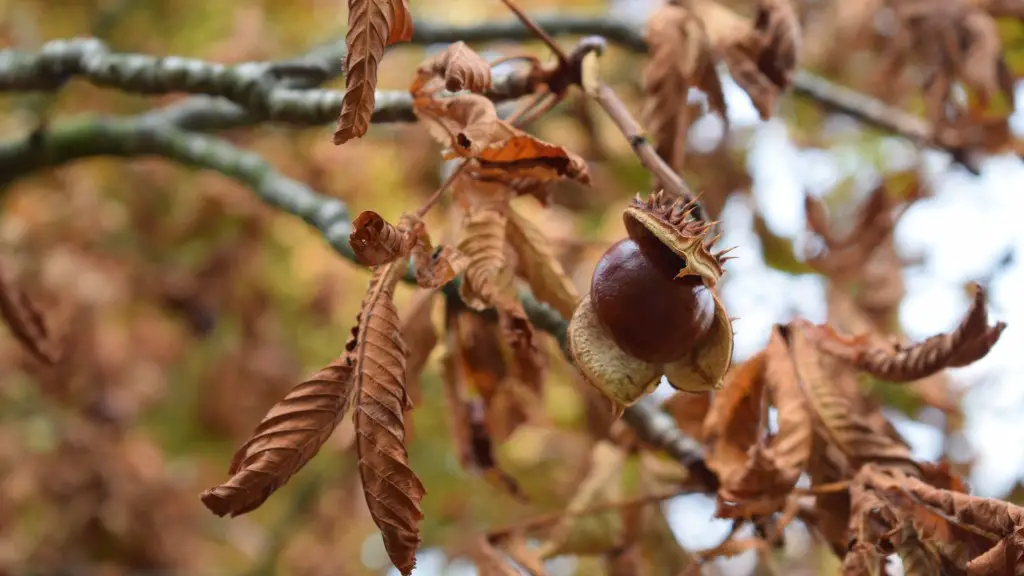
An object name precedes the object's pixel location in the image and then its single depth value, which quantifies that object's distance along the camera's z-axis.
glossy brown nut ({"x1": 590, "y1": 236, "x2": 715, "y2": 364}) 0.68
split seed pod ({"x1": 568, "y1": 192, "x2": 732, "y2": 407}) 0.68
